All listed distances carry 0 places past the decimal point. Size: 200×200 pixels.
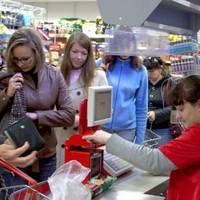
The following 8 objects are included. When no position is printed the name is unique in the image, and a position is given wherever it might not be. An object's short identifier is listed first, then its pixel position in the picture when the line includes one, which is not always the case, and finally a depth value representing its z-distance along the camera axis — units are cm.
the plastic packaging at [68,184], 186
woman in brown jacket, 253
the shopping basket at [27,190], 171
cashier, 188
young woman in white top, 321
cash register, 201
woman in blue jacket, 346
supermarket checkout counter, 209
